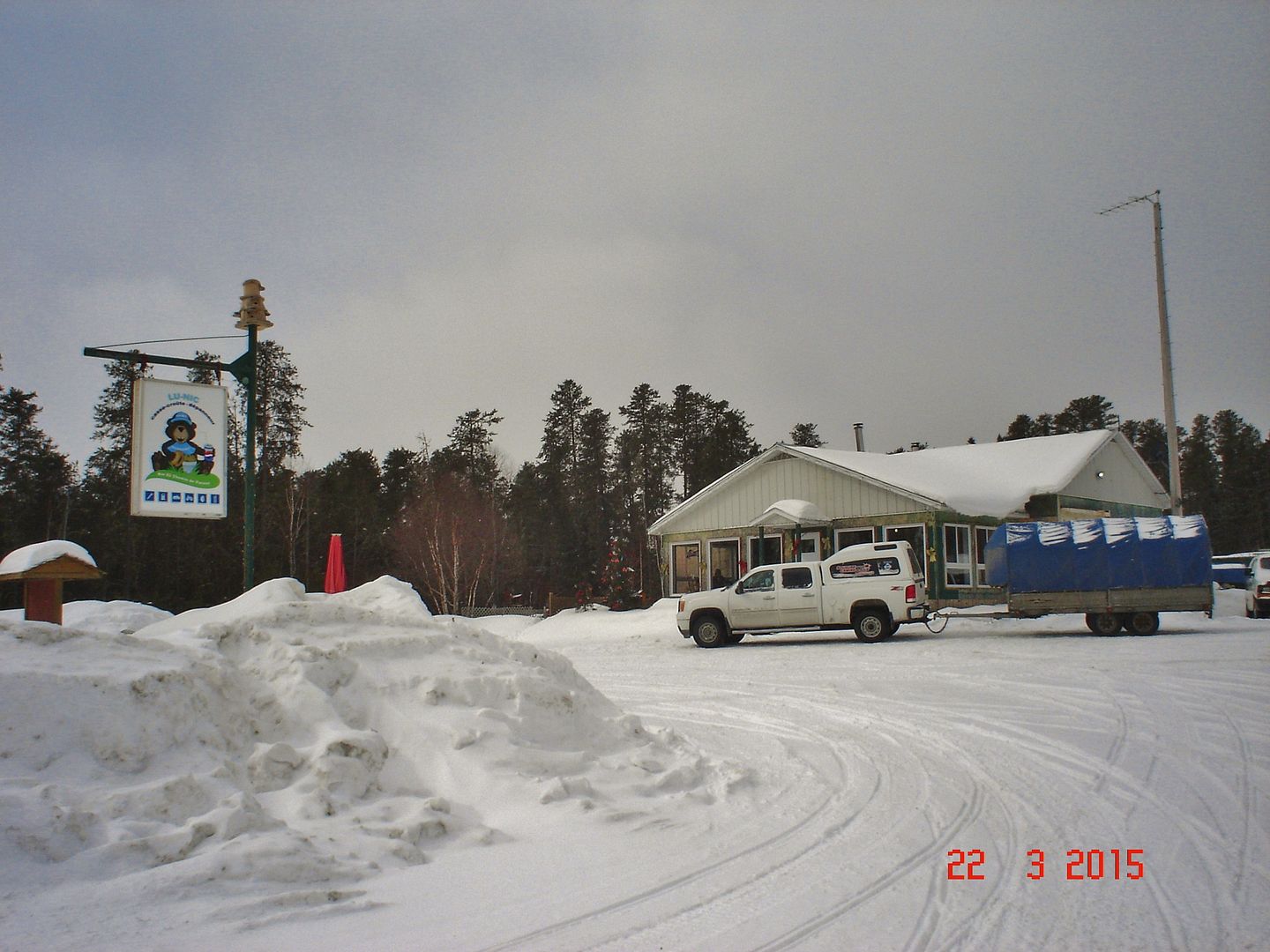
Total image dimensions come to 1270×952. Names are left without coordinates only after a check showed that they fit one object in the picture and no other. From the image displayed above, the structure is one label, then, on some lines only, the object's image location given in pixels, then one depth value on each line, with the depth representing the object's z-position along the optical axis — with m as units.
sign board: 12.63
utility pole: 30.72
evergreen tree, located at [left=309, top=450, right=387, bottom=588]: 55.22
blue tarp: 19.69
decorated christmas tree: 33.34
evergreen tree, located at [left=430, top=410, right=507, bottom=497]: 63.28
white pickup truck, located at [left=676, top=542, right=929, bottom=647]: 20.53
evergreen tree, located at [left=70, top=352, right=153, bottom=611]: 39.81
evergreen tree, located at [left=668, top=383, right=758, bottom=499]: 62.00
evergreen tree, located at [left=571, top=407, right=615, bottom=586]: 63.03
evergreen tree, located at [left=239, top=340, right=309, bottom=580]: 45.88
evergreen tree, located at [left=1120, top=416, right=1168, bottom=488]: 87.25
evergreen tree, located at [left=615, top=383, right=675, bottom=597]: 63.88
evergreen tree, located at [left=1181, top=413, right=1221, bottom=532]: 82.81
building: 29.17
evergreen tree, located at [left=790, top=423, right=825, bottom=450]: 81.38
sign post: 12.26
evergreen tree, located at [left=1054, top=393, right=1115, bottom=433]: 78.25
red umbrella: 12.55
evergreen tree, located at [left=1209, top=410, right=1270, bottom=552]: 77.94
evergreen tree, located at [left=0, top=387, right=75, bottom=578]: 38.31
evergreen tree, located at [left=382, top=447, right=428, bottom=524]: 61.75
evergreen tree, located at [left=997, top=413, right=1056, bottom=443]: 75.31
